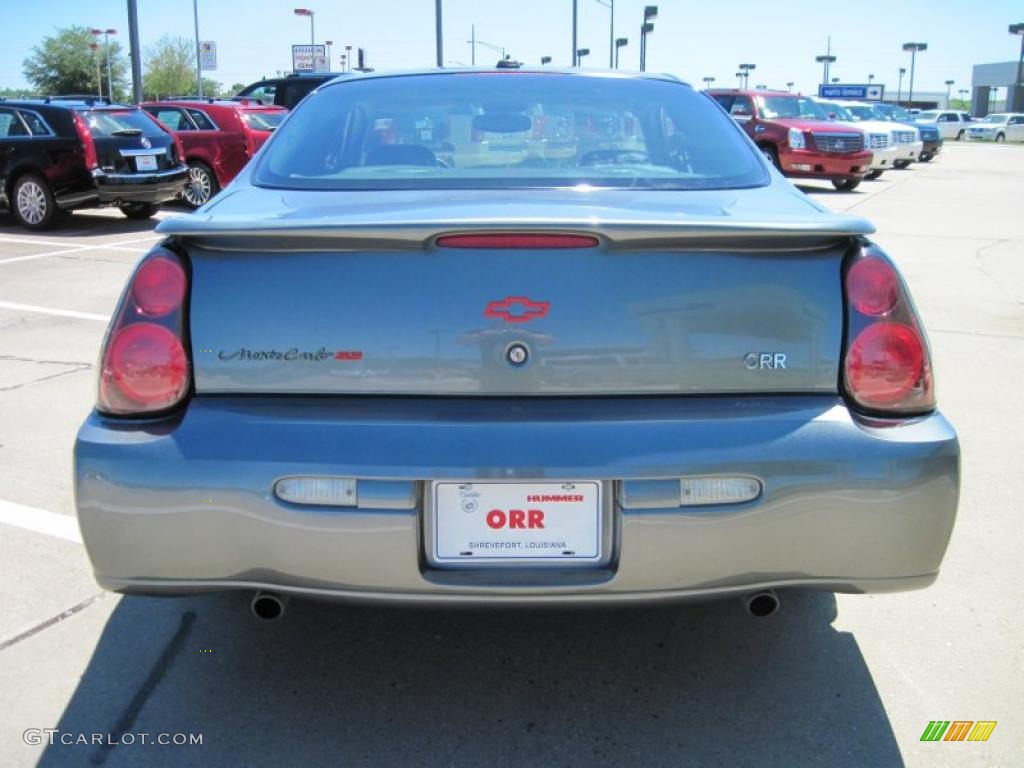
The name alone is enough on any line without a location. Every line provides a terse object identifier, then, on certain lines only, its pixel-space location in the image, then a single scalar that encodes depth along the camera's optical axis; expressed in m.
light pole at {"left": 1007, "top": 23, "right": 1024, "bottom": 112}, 81.00
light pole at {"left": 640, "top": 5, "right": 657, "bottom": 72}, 36.19
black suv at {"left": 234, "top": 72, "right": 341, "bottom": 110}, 19.22
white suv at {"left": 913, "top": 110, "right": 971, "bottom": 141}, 64.75
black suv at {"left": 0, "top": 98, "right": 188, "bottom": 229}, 12.76
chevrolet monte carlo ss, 2.33
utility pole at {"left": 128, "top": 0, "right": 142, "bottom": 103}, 19.11
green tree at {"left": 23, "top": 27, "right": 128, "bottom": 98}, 79.00
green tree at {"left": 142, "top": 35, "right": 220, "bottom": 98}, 80.31
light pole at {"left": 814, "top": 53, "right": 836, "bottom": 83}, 89.12
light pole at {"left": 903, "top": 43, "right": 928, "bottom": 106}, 92.25
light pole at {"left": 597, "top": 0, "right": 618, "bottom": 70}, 41.75
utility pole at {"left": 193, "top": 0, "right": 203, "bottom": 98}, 33.92
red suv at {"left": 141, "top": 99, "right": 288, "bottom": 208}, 15.20
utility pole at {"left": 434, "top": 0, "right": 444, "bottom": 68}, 27.49
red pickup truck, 19.89
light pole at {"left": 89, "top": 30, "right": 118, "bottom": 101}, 67.06
